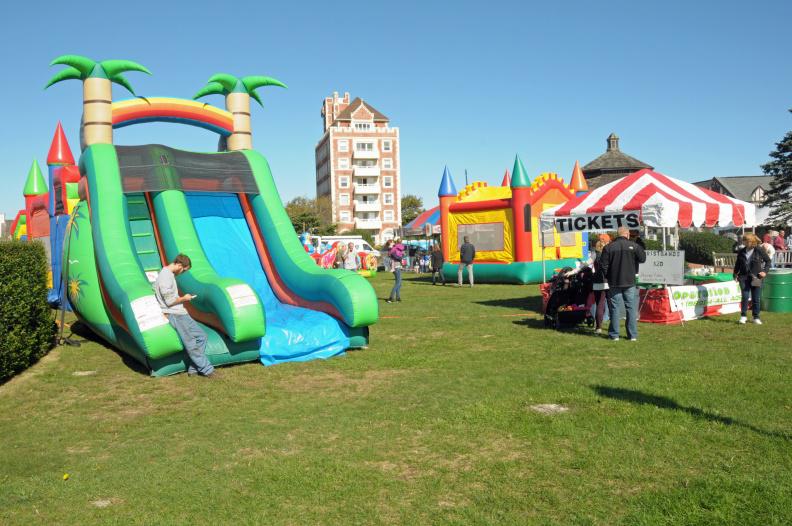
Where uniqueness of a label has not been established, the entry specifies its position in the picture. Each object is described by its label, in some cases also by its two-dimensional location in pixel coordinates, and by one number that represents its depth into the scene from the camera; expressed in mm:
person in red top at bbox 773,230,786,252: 21797
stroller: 10883
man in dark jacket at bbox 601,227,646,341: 9719
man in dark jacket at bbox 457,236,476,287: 20516
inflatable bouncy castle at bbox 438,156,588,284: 20625
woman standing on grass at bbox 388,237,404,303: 16397
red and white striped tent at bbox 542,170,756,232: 11812
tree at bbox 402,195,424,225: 84375
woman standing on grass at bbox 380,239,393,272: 32344
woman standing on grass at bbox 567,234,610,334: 10359
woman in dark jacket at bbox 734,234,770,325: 10836
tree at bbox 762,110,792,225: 39469
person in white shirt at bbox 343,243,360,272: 17141
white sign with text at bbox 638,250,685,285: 11188
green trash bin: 12273
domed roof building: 66406
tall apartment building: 75000
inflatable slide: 8148
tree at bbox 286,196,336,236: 62250
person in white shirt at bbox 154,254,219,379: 7789
